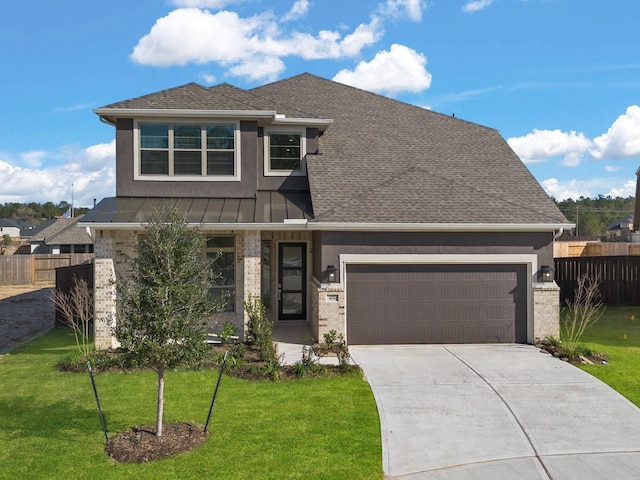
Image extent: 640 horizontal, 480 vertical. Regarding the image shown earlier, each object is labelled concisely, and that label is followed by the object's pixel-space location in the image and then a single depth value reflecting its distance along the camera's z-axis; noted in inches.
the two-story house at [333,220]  463.8
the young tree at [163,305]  252.2
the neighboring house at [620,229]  2683.1
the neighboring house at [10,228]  2869.1
